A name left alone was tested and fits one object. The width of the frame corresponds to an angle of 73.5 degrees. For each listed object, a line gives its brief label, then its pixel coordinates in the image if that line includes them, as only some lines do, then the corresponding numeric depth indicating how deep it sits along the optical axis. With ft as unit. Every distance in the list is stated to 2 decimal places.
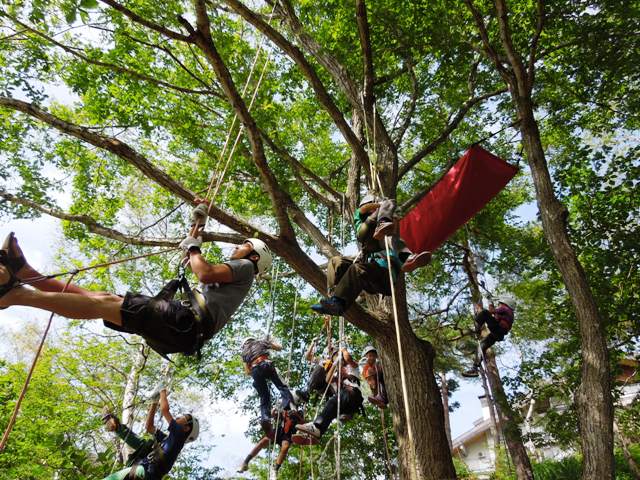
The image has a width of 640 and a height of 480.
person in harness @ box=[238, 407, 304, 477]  18.98
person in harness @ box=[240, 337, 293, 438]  18.74
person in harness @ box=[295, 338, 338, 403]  19.51
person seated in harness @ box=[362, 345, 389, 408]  19.15
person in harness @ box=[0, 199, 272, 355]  7.55
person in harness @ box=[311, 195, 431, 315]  12.23
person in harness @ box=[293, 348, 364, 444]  17.26
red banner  17.04
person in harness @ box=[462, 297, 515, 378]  21.68
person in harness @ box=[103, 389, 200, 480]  15.43
